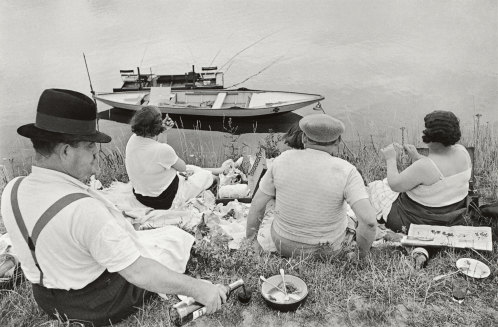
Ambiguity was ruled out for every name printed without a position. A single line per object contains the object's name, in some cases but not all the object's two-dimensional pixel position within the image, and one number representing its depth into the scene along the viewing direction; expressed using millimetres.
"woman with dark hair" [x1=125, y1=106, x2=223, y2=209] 4391
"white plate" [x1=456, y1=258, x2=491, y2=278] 3020
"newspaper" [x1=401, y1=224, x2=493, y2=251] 3359
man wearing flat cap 3016
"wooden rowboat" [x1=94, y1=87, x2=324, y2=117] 12398
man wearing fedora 2115
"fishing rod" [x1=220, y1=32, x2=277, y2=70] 18216
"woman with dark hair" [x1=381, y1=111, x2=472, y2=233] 3602
